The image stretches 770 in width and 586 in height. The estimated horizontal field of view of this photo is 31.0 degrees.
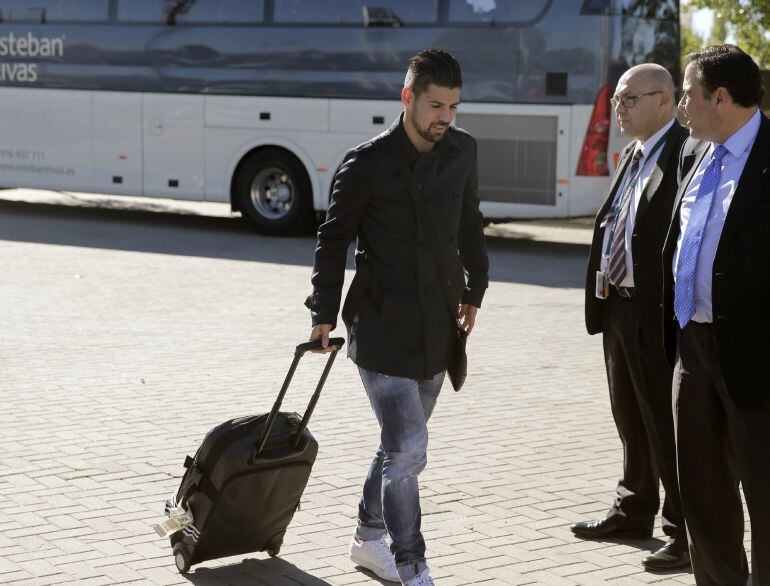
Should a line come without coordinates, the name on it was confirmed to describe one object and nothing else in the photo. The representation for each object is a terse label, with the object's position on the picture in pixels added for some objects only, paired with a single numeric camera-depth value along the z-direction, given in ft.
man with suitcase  14.80
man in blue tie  13.35
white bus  49.96
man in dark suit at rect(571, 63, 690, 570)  16.76
